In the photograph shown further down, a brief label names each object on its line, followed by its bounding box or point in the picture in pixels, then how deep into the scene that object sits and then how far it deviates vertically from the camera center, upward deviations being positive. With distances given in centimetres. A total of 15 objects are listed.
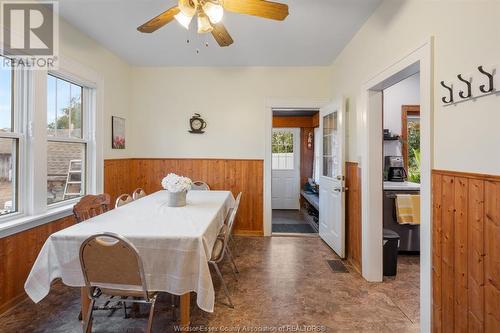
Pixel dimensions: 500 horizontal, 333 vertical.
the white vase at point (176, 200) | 256 -32
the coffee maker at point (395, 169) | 379 -3
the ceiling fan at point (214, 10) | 170 +103
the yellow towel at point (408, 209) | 320 -51
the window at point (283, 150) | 655 +41
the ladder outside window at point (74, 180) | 306 -17
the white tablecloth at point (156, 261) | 165 -59
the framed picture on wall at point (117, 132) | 373 +48
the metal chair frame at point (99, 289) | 149 -70
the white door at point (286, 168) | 643 -4
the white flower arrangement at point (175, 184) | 253 -17
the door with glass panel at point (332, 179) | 326 -16
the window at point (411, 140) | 398 +42
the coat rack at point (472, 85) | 126 +42
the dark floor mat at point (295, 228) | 450 -108
